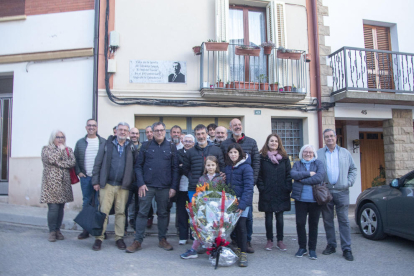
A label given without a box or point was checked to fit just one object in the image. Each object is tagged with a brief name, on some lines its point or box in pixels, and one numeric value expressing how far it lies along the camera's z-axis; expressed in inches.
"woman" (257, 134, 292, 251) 193.2
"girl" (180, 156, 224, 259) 174.9
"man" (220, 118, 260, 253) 192.4
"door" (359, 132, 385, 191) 403.9
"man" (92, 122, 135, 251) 193.0
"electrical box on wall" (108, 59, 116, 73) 294.7
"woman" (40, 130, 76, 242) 201.3
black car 198.2
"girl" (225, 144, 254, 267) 168.6
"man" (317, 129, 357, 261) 189.3
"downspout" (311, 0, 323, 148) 326.3
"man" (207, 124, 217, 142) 233.0
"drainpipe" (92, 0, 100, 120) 290.8
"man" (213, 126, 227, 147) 205.2
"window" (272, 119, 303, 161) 334.0
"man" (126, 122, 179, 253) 190.5
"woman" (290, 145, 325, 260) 181.8
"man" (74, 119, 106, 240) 212.1
